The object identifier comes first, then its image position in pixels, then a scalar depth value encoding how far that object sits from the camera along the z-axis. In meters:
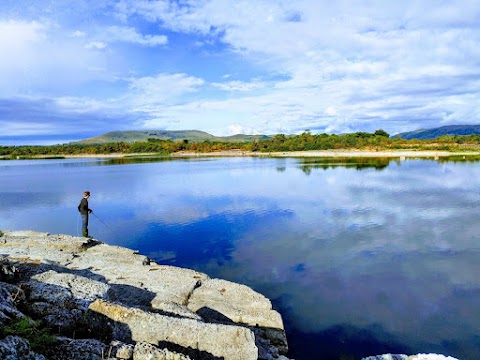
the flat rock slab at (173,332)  6.56
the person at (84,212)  19.14
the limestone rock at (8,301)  5.82
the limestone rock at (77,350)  5.50
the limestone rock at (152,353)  5.56
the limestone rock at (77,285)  7.63
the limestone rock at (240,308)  9.55
